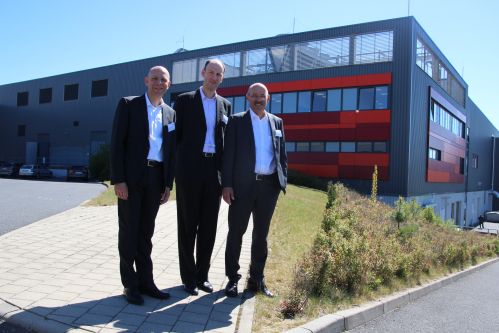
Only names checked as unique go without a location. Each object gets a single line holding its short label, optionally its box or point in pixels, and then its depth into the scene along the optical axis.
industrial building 28.50
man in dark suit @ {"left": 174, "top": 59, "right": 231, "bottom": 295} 4.46
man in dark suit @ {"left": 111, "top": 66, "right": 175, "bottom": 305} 4.17
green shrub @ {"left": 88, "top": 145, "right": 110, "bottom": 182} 33.80
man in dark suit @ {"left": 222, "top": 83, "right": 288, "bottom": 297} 4.56
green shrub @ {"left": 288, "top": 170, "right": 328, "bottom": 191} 28.19
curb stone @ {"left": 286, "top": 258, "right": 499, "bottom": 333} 4.03
